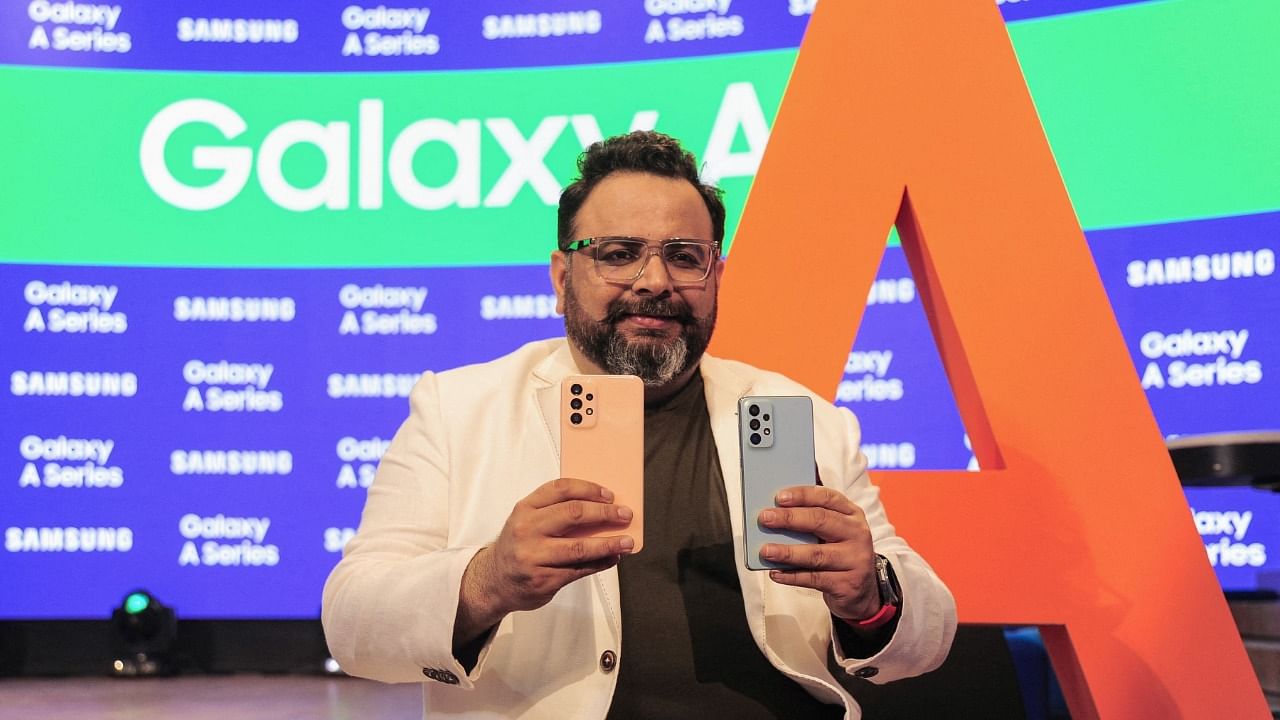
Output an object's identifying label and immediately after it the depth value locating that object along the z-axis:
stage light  4.05
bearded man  1.51
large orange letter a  2.21
